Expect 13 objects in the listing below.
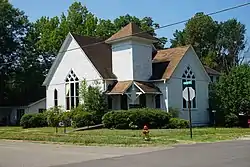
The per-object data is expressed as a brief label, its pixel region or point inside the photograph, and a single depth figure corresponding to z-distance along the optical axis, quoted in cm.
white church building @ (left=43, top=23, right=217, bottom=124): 4025
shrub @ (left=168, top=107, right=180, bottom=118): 3975
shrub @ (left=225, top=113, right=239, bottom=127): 4181
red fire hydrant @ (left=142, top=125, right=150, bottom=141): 2378
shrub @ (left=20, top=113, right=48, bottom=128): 4328
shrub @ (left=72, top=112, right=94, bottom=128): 3772
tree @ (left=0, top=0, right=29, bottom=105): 6347
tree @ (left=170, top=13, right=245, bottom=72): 7319
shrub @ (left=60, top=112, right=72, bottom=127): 3788
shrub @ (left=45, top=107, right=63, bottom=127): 3669
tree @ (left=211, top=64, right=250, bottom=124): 4125
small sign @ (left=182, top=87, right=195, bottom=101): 2549
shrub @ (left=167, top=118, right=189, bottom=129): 3544
